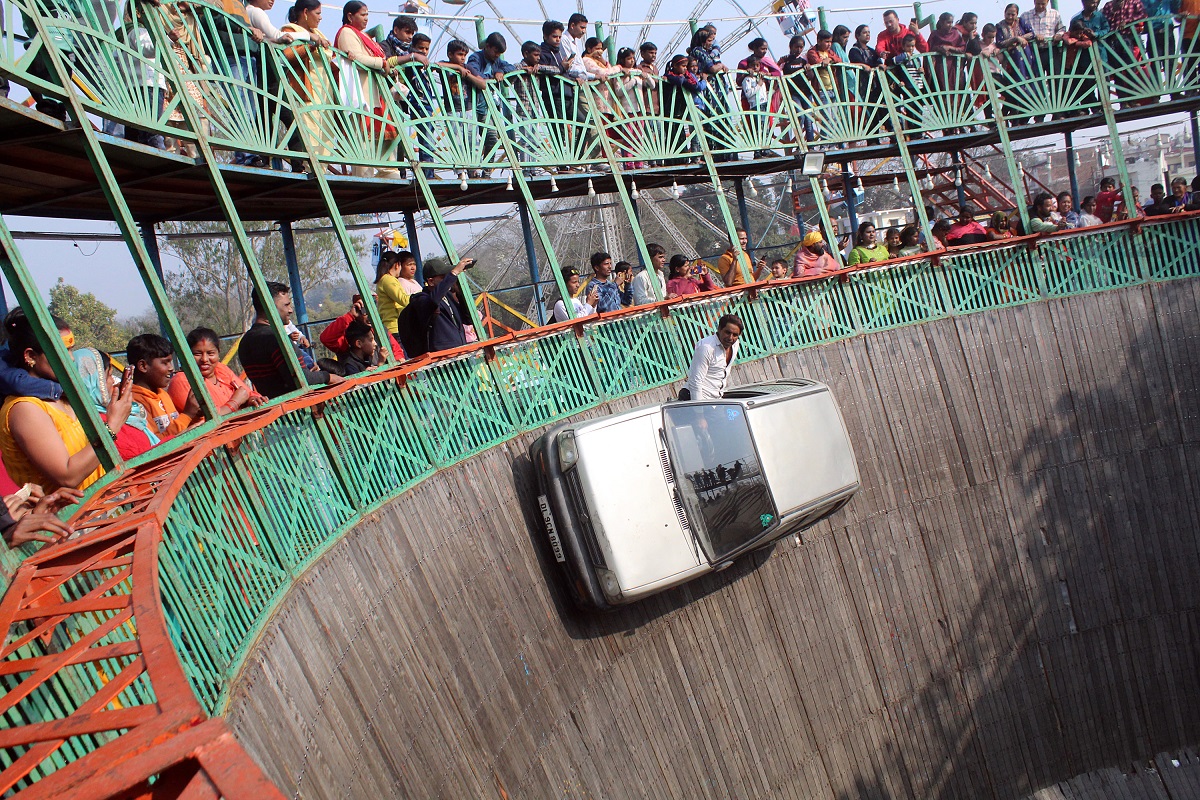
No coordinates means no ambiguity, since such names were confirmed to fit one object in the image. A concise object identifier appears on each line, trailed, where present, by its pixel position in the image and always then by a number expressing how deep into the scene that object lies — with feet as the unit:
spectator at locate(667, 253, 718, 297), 38.91
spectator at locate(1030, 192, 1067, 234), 45.65
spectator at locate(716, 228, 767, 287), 39.52
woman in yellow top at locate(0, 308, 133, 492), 13.48
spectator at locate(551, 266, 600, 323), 36.10
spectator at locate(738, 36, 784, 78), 46.14
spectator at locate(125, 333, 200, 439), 17.67
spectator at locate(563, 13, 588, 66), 39.74
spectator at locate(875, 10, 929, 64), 47.98
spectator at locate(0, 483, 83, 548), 10.09
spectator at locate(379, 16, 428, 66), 33.86
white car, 25.93
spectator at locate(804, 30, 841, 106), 45.24
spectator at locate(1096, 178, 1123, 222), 50.78
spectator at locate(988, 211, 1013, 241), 44.06
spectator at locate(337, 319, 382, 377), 24.59
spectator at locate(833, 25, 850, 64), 48.06
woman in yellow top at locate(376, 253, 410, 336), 30.19
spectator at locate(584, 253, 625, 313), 35.76
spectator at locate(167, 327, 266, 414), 20.72
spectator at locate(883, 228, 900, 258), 44.65
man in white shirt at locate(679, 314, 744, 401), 31.09
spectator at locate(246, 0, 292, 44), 27.45
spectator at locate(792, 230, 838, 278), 40.83
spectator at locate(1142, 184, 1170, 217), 49.09
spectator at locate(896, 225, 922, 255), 43.73
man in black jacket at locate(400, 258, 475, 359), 27.12
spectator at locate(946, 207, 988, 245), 44.29
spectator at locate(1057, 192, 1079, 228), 47.85
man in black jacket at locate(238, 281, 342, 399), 23.12
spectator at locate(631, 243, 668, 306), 37.76
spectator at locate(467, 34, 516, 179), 35.53
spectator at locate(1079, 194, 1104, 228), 48.19
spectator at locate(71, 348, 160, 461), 16.93
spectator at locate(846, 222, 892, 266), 42.60
